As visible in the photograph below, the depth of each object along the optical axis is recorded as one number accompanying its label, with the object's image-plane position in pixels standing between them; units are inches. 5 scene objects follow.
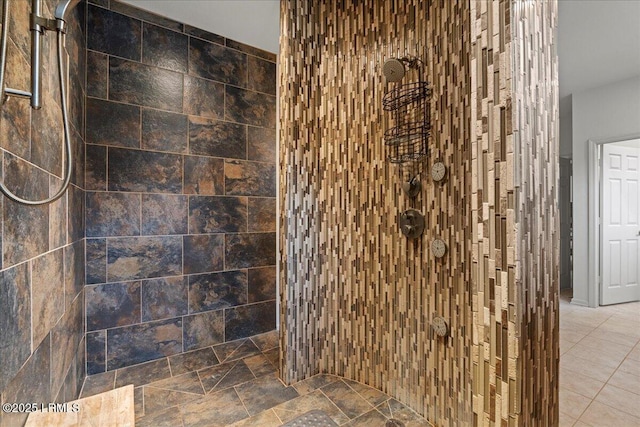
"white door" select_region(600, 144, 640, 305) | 149.3
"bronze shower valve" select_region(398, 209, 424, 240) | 63.7
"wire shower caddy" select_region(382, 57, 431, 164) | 63.2
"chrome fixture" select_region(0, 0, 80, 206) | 30.8
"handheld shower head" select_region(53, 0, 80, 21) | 37.5
